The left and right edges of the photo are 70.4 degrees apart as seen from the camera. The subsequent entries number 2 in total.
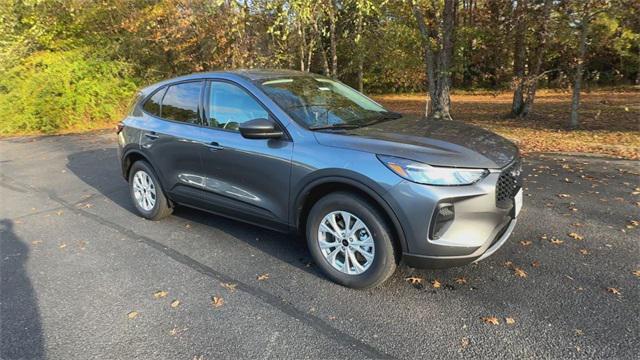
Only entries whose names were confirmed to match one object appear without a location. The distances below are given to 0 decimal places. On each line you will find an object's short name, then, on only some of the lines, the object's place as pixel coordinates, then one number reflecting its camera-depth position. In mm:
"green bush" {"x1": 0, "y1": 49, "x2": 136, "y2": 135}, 14445
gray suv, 3078
